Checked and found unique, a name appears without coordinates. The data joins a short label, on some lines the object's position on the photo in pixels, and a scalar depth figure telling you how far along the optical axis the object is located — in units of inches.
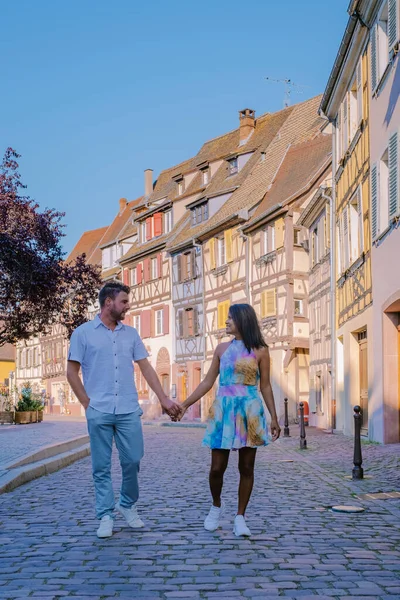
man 254.7
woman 254.2
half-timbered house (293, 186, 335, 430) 1027.3
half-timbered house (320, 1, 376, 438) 729.0
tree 915.4
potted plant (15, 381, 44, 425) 1207.6
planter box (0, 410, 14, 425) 1214.3
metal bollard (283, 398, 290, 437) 872.3
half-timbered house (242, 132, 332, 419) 1238.9
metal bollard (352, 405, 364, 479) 429.4
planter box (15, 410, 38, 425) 1203.5
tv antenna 1720.0
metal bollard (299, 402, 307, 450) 667.4
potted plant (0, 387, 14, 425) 1216.8
